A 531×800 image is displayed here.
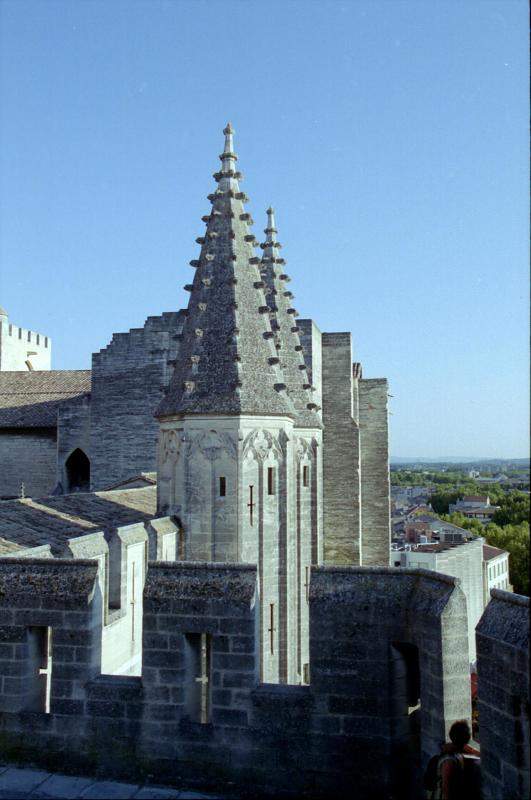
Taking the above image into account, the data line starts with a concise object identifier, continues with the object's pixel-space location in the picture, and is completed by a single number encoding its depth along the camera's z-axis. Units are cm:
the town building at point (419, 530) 7336
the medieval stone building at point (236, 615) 664
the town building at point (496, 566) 6161
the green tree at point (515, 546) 7044
